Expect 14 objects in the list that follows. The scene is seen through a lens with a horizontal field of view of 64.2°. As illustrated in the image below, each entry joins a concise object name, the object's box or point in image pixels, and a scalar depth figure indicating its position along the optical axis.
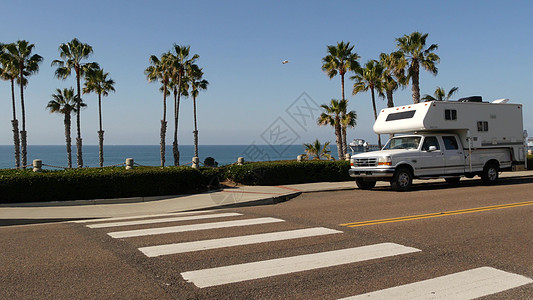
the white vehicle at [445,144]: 15.39
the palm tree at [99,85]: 45.31
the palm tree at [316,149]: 26.39
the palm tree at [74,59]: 39.91
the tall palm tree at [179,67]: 39.94
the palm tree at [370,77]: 34.81
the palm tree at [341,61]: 35.72
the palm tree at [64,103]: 45.78
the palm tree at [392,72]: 32.03
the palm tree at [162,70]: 40.59
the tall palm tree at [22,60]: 37.59
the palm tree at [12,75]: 37.22
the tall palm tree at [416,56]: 31.22
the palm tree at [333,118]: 31.89
